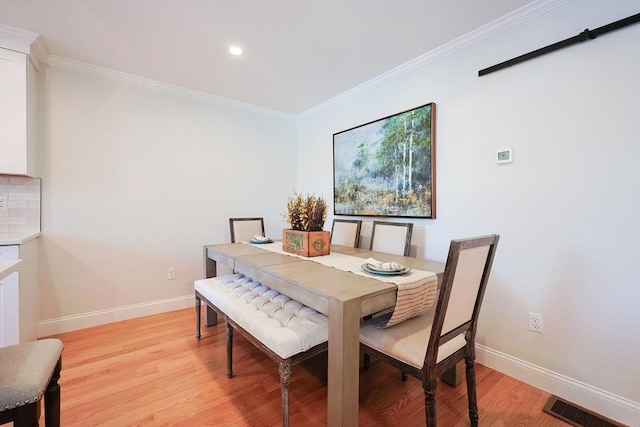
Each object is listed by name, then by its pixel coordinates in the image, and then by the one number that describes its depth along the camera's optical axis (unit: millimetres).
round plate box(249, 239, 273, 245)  2682
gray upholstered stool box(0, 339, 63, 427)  868
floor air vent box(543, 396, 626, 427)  1461
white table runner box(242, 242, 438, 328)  1350
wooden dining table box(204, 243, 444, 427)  1142
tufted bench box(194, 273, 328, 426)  1357
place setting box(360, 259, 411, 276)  1503
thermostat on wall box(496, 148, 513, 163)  1879
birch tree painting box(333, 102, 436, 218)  2342
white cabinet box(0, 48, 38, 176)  2021
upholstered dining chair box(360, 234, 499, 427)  1132
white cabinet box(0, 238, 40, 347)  1780
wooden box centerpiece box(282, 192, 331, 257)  2043
